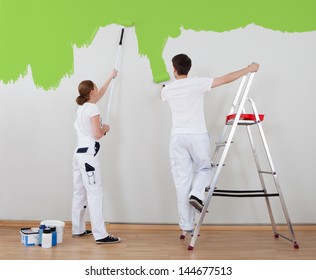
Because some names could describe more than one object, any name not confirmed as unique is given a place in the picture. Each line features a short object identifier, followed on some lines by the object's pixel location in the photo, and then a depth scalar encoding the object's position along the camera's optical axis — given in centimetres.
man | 264
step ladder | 254
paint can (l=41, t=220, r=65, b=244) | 277
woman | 275
